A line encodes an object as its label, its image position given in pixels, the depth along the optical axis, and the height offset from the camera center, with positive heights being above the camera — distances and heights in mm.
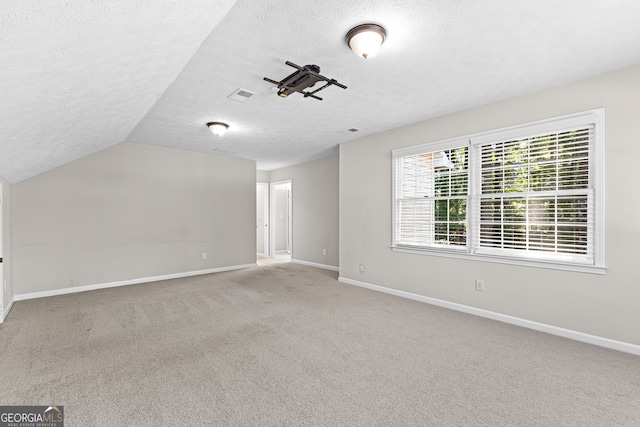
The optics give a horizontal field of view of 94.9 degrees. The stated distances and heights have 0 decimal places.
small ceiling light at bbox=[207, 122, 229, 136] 4066 +1207
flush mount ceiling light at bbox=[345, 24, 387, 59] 2010 +1222
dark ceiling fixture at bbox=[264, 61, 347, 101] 2498 +1192
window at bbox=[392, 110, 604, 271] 2883 +212
